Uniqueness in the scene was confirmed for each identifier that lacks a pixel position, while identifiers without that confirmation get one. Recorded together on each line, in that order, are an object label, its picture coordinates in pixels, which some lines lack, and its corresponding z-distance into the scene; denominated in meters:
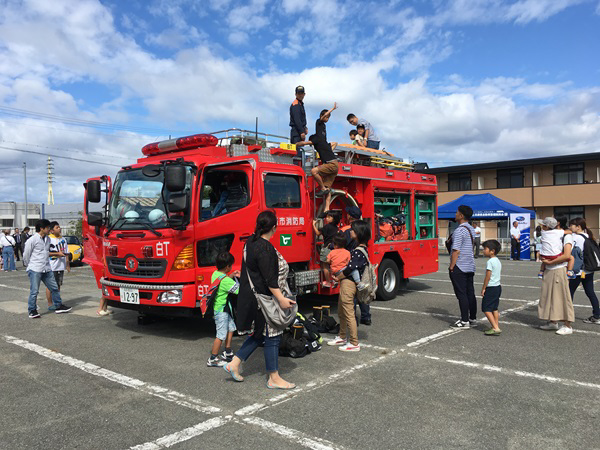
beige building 28.34
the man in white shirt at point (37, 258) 8.33
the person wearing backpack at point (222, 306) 5.38
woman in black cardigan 4.32
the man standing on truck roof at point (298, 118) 8.84
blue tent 21.38
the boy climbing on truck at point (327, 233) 7.33
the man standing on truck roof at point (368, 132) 10.63
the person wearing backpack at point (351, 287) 5.90
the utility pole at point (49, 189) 72.81
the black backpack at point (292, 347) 5.66
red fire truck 6.16
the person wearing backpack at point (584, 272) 7.33
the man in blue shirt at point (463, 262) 7.04
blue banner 20.86
